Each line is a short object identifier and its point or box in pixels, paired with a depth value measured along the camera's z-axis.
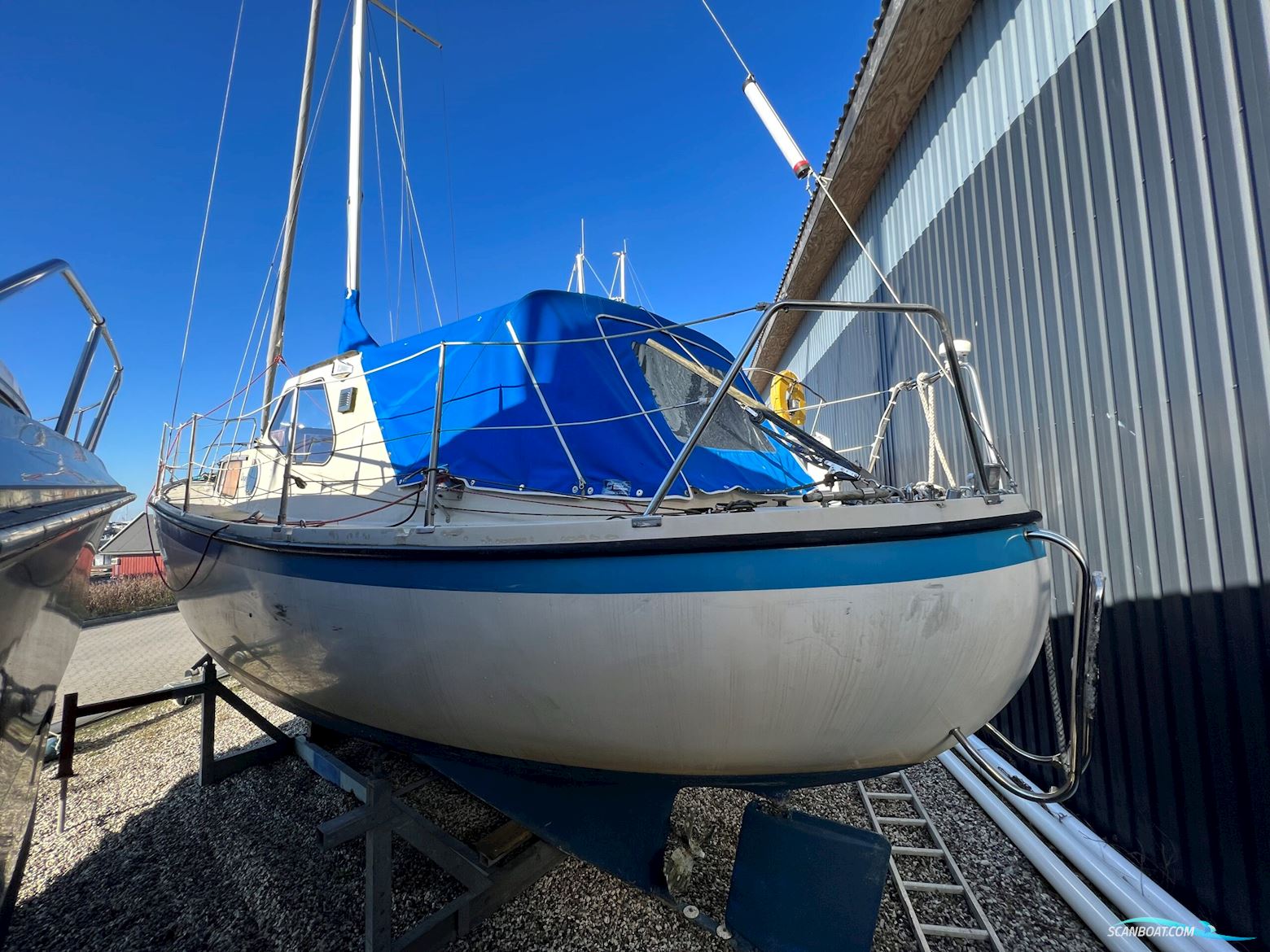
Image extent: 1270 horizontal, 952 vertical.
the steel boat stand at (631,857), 1.97
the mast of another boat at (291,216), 5.55
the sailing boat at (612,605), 1.51
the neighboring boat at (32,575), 1.65
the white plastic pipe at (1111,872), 2.25
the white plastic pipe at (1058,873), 2.21
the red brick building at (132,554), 18.78
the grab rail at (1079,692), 1.65
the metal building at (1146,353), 2.26
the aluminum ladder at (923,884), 2.22
